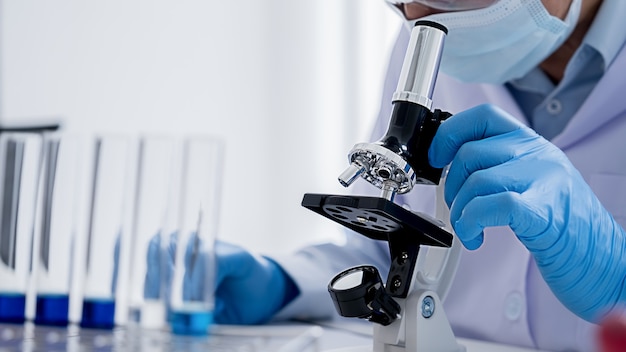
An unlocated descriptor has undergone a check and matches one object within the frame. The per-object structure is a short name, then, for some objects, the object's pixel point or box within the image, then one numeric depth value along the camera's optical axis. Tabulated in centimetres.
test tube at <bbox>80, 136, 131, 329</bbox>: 89
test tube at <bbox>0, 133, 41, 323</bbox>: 90
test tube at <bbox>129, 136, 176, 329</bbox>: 88
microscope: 71
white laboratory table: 81
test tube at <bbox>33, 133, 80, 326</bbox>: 89
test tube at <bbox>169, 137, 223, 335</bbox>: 88
